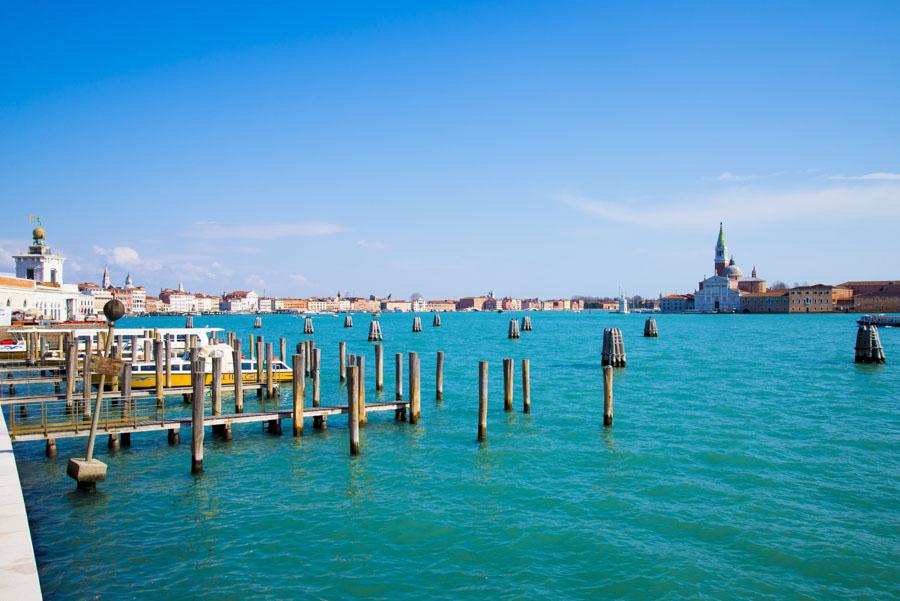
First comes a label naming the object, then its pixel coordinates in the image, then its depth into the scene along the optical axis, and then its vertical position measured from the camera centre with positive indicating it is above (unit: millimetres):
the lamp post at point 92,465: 12367 -3225
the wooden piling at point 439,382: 24634 -2799
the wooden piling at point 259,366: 27266 -2482
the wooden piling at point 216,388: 18983 -2342
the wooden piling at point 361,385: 17578 -2124
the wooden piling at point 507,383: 21594 -2581
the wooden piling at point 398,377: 24162 -2594
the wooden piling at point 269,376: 25844 -2627
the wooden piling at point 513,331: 72812 -2539
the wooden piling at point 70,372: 21438 -2090
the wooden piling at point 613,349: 38812 -2484
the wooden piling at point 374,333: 67875 -2502
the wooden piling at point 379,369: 27969 -2595
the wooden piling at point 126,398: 17609 -2561
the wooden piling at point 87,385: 14747 -2013
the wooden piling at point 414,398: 19964 -2786
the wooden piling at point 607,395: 19594 -2731
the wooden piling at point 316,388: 23141 -2813
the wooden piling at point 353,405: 16312 -2414
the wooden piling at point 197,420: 14555 -2497
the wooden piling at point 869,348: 40406 -2608
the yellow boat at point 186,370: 26828 -2556
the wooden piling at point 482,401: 18484 -2645
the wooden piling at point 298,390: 17922 -2273
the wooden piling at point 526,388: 22406 -2777
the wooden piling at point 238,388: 22047 -2669
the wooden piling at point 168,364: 26661 -2227
